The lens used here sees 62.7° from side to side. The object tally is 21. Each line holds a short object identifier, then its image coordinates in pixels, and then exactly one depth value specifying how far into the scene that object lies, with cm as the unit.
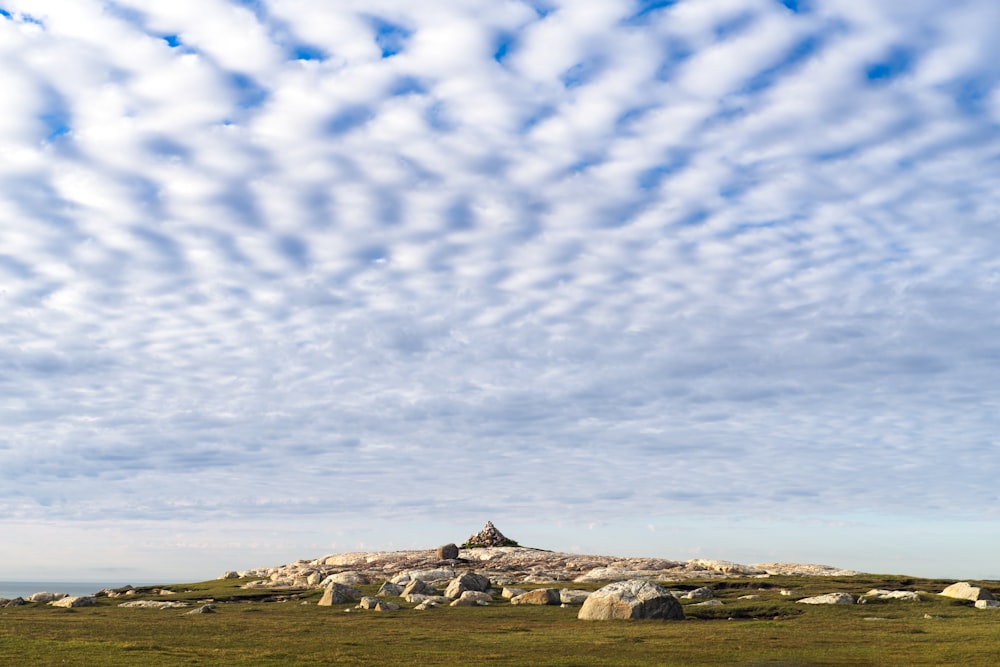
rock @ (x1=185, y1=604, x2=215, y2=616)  7391
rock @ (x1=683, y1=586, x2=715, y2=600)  7460
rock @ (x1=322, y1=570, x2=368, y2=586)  10512
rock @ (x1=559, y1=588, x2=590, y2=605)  7381
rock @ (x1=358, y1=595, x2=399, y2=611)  7088
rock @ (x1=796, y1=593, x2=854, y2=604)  6919
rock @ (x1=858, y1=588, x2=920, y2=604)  7189
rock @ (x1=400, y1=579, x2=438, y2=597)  8531
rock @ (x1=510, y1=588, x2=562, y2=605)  7344
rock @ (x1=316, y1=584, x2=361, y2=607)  7969
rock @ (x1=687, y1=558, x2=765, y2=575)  11568
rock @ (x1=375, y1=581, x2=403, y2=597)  8662
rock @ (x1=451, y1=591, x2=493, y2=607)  7338
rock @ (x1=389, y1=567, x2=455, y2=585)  10169
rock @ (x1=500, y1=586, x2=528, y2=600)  7975
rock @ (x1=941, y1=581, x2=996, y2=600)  7080
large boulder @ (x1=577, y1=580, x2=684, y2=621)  5997
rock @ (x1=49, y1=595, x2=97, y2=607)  9125
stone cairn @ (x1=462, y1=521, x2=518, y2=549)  14500
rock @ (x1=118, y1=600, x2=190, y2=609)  8562
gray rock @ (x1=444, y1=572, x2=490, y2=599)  8031
